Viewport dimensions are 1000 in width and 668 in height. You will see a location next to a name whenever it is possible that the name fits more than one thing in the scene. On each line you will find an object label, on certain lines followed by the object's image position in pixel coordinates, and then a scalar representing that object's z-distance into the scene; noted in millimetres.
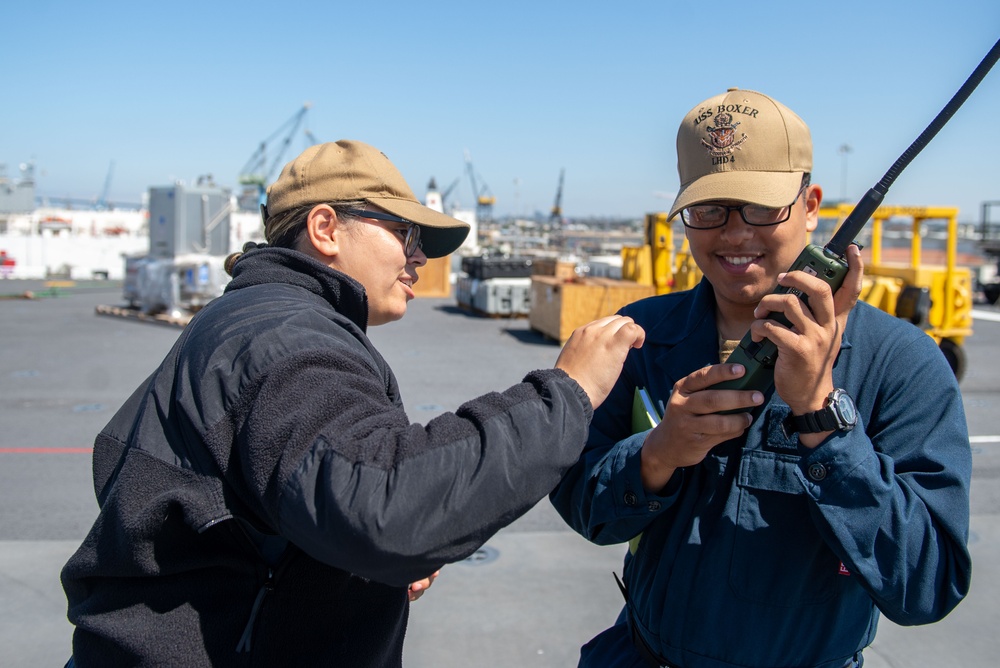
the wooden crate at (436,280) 24344
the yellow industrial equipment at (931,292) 11211
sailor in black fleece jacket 1216
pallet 15451
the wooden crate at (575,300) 13492
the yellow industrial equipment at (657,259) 15352
